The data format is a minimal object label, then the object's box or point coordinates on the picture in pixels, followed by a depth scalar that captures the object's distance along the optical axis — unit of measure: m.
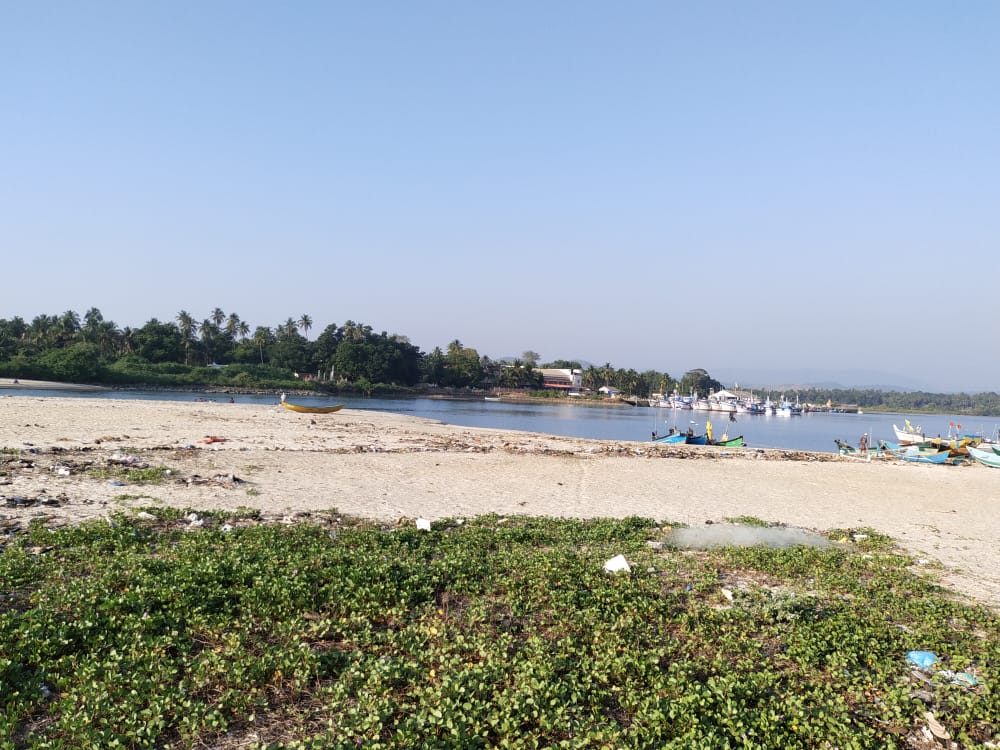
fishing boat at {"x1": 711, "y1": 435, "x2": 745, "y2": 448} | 39.44
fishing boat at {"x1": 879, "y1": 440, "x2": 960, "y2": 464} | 34.78
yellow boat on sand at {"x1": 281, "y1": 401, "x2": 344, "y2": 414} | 45.34
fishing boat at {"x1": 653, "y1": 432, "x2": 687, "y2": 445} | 39.36
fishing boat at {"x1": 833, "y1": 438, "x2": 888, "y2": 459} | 38.09
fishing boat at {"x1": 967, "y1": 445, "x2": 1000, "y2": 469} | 33.43
